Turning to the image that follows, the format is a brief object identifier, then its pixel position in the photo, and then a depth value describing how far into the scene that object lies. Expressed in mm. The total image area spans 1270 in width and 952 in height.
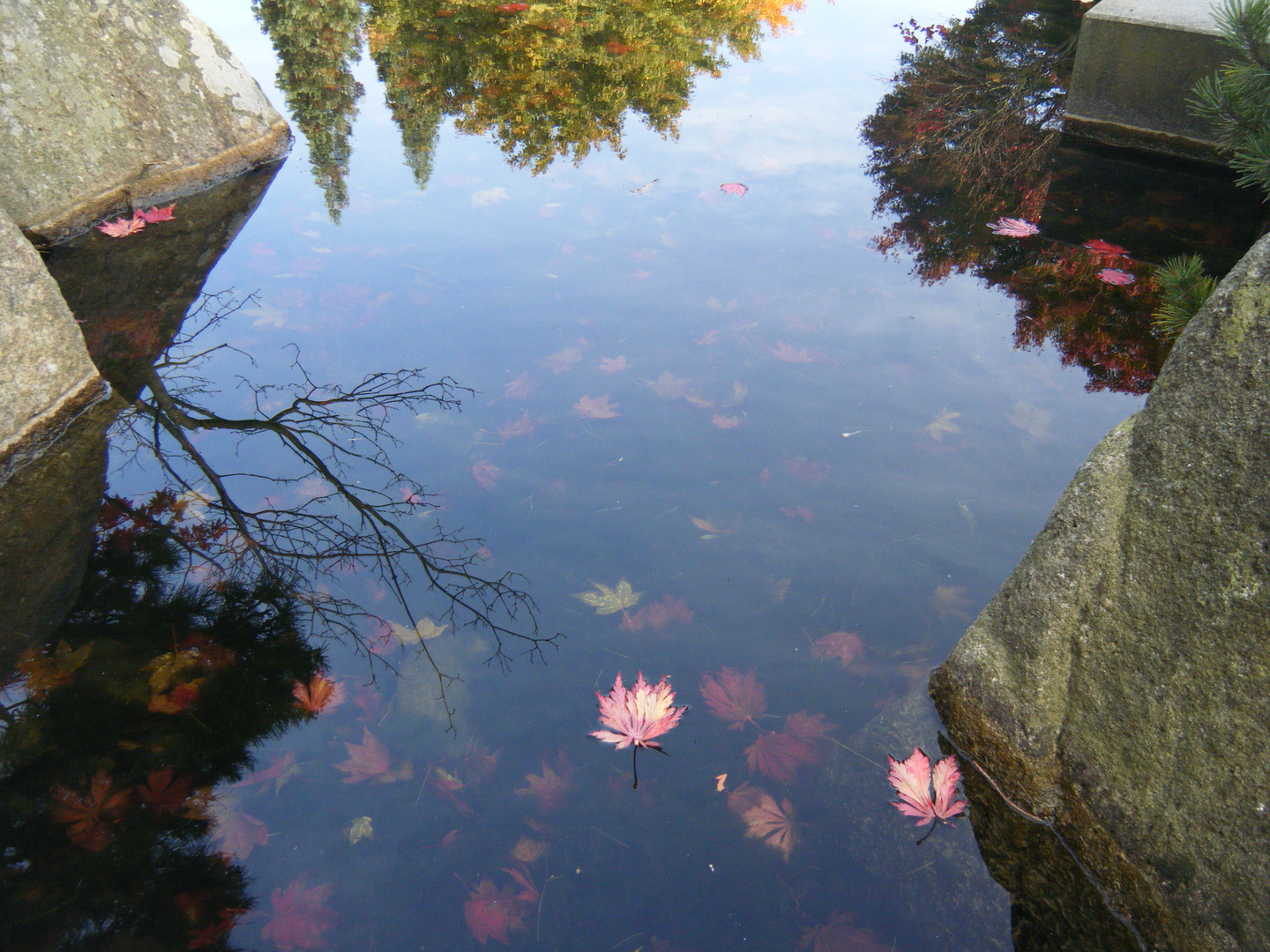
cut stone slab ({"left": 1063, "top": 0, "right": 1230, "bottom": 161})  4645
